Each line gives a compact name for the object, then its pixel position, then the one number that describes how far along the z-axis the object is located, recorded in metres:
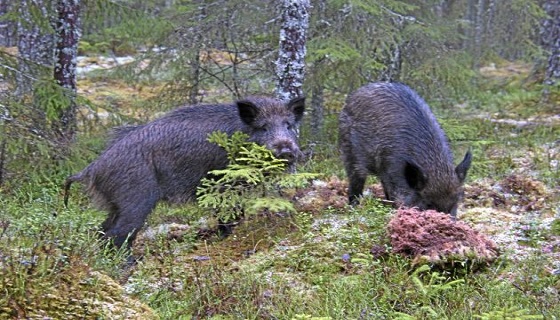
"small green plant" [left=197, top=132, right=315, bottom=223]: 6.62
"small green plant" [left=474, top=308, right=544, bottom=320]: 3.92
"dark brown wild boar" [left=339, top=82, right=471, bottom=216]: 7.34
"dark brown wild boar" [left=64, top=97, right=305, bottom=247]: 7.18
